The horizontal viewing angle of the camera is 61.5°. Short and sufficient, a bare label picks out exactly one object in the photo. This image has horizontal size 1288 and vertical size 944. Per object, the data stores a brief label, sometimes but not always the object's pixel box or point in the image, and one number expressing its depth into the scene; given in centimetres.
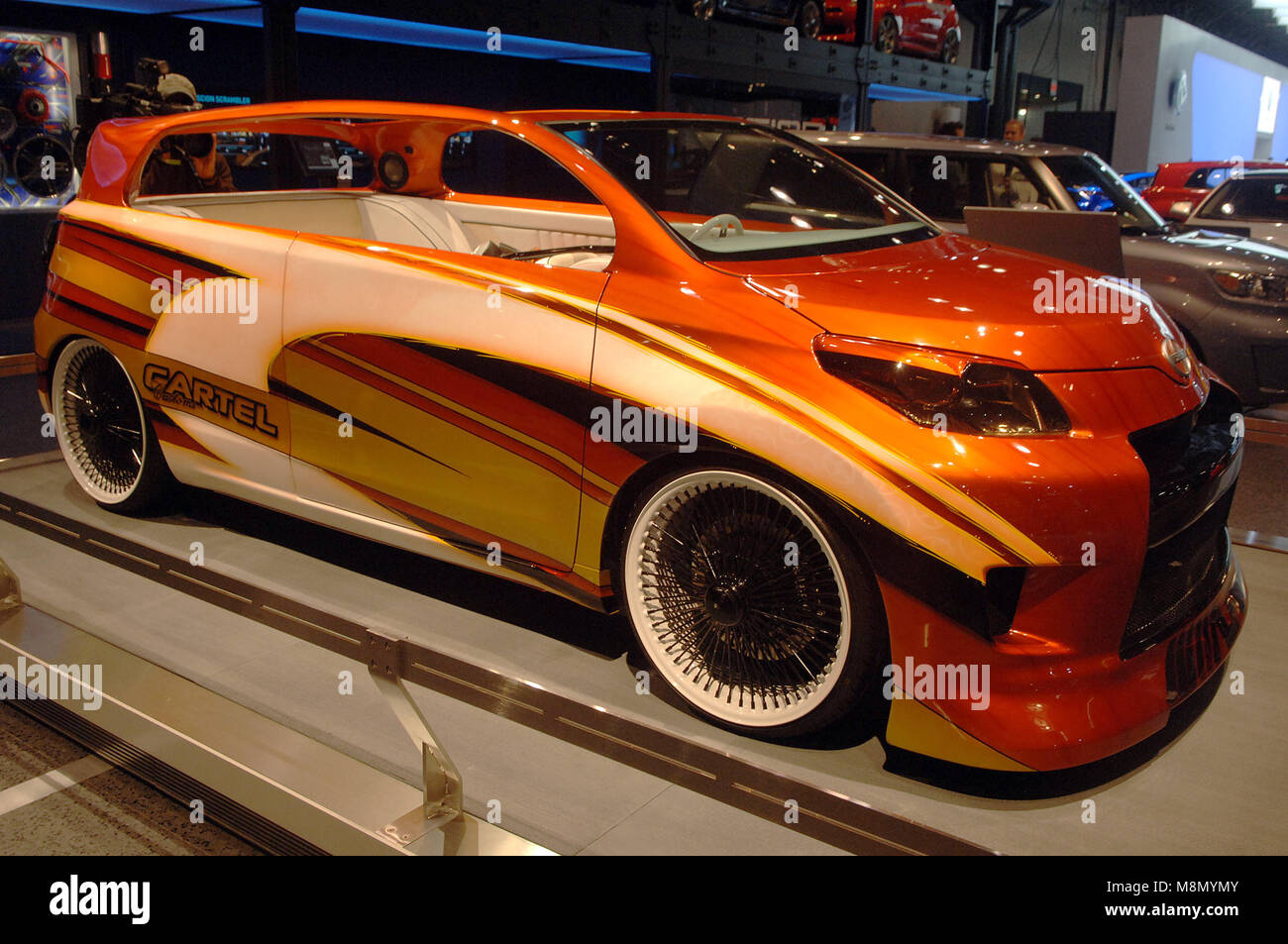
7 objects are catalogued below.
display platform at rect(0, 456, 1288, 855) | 208
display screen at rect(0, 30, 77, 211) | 803
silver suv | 549
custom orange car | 216
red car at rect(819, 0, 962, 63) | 1294
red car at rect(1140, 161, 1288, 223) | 1243
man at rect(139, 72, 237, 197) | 527
